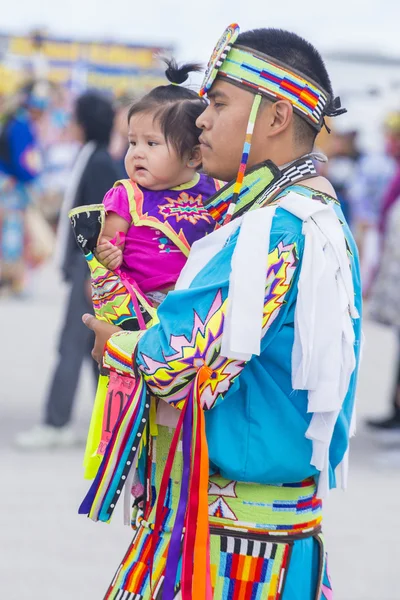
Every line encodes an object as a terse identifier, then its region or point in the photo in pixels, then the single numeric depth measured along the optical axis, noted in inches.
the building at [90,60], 1152.8
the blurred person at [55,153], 622.8
